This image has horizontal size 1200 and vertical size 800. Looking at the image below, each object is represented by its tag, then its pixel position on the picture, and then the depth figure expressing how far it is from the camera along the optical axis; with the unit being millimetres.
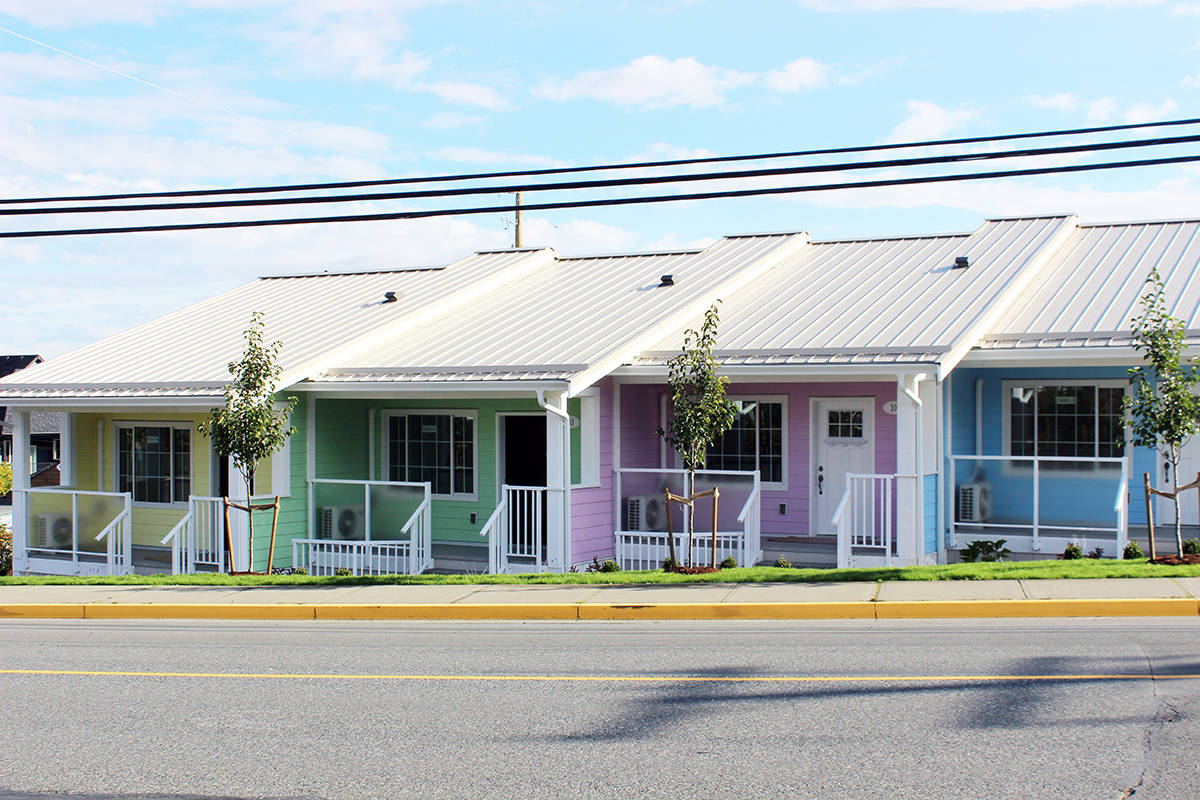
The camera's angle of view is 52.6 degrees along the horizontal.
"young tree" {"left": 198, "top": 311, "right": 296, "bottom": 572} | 15844
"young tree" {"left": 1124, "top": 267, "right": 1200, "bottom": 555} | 13133
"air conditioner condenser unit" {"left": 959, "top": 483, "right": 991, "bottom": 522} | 16516
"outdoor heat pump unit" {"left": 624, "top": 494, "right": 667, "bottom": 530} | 17453
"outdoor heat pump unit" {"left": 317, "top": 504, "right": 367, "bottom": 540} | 18156
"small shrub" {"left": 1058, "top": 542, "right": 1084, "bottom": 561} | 14852
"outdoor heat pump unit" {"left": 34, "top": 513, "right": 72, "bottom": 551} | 19234
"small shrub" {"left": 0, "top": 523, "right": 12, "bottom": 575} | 20453
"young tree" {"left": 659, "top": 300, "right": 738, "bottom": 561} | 14375
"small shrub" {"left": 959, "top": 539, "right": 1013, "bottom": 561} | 15438
